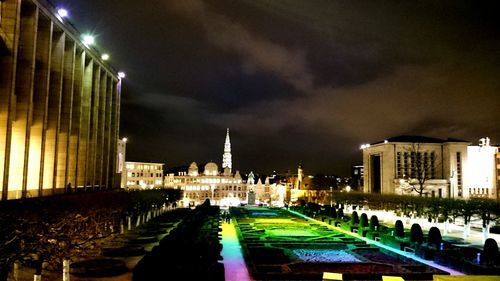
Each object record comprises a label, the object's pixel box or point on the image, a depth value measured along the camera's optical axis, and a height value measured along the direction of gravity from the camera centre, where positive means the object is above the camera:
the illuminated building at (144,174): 118.12 +1.59
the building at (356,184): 135.06 -0.46
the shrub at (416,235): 27.19 -3.39
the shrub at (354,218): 38.27 -3.29
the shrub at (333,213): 45.85 -3.42
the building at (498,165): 79.69 +3.63
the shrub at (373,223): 34.12 -3.31
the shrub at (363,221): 36.25 -3.36
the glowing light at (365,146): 99.50 +8.96
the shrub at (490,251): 20.14 -3.26
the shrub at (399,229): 30.83 -3.42
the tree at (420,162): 83.38 +4.55
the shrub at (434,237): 25.84 -3.34
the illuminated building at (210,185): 120.94 -1.36
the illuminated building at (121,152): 75.22 +5.44
